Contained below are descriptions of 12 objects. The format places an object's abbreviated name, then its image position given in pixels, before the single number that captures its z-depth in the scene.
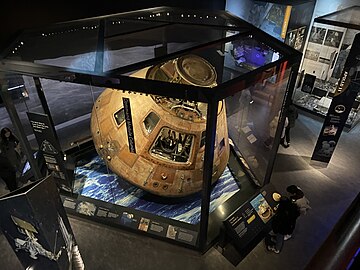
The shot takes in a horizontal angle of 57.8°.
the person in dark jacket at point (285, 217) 5.11
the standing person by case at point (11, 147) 6.15
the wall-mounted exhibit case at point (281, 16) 8.91
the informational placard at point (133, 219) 5.61
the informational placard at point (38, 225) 3.05
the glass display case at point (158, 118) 4.61
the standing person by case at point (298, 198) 5.18
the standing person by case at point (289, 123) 7.81
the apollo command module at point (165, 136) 5.18
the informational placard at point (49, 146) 5.12
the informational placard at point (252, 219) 5.31
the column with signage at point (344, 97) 6.74
